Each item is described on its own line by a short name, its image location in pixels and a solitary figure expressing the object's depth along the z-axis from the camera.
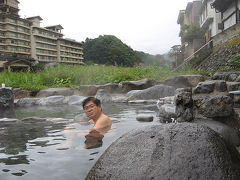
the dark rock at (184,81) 9.81
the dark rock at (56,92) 11.17
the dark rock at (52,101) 9.52
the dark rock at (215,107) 3.58
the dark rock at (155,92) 9.22
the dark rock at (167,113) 4.94
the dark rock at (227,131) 3.11
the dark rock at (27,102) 9.81
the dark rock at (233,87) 5.31
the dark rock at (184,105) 3.57
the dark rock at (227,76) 7.24
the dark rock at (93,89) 10.91
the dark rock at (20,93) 11.65
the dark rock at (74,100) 9.19
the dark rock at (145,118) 5.27
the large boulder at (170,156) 1.80
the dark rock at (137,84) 10.65
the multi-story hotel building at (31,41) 35.91
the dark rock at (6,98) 8.73
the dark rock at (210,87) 4.77
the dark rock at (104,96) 9.39
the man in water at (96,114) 4.21
